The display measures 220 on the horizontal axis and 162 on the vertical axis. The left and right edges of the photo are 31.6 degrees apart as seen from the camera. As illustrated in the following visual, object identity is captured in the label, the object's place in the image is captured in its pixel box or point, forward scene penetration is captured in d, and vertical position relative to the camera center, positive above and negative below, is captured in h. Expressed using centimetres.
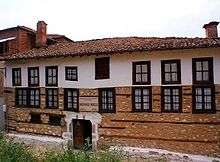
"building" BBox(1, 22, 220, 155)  1543 -6
